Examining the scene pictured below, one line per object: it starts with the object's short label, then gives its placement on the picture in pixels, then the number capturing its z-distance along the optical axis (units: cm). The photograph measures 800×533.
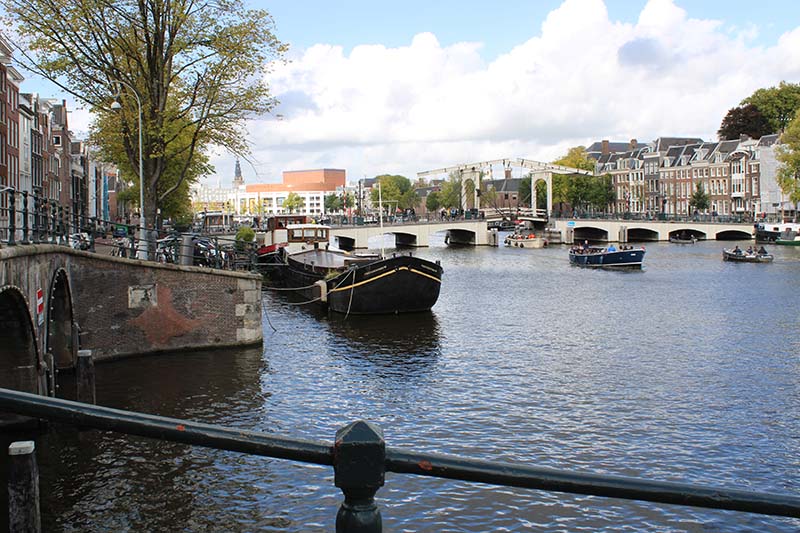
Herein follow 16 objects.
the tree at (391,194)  19300
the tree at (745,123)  11719
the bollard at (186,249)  2557
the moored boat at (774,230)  8644
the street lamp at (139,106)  2900
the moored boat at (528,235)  9369
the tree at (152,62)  3048
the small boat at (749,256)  6238
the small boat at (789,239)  8406
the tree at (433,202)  19438
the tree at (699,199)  11869
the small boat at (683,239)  9509
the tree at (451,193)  17700
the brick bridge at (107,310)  1603
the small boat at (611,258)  6012
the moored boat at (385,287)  3388
